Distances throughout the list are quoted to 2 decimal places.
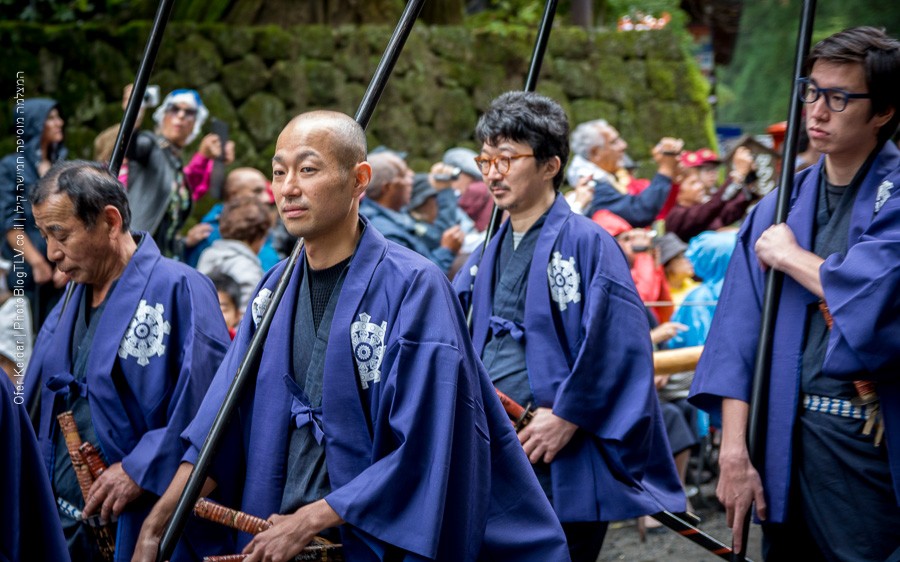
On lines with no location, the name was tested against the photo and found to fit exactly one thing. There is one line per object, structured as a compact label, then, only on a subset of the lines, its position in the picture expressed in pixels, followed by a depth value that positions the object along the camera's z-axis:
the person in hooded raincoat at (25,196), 6.34
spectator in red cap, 8.21
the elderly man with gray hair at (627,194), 7.36
